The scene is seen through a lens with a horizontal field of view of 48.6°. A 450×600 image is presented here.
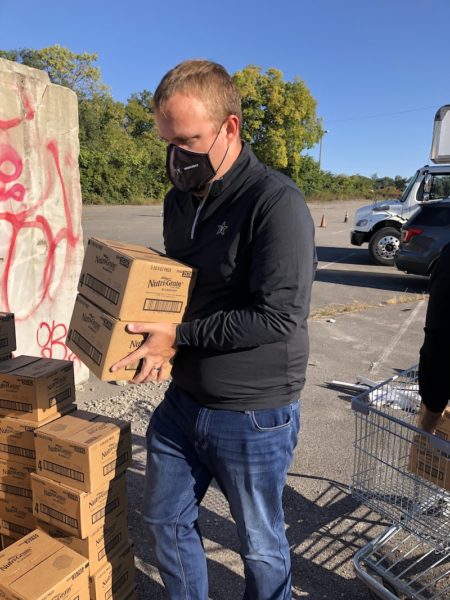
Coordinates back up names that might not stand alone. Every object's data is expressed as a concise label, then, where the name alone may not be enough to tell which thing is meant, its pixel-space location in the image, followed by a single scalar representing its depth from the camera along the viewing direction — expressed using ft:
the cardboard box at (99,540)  6.86
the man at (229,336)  5.27
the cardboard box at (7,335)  8.92
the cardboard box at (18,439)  7.64
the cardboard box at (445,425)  7.59
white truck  38.09
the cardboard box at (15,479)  7.84
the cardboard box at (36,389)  7.68
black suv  30.55
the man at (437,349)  5.84
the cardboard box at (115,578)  6.93
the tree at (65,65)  133.18
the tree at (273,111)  132.87
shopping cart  6.59
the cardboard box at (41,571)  5.98
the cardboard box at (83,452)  6.80
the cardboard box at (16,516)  7.95
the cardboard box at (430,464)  6.40
